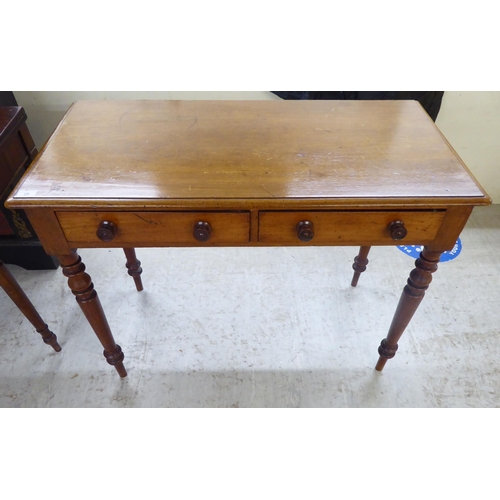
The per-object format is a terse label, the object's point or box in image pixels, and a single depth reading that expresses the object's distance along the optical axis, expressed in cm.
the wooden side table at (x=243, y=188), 103
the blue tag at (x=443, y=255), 209
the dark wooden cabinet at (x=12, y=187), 144
